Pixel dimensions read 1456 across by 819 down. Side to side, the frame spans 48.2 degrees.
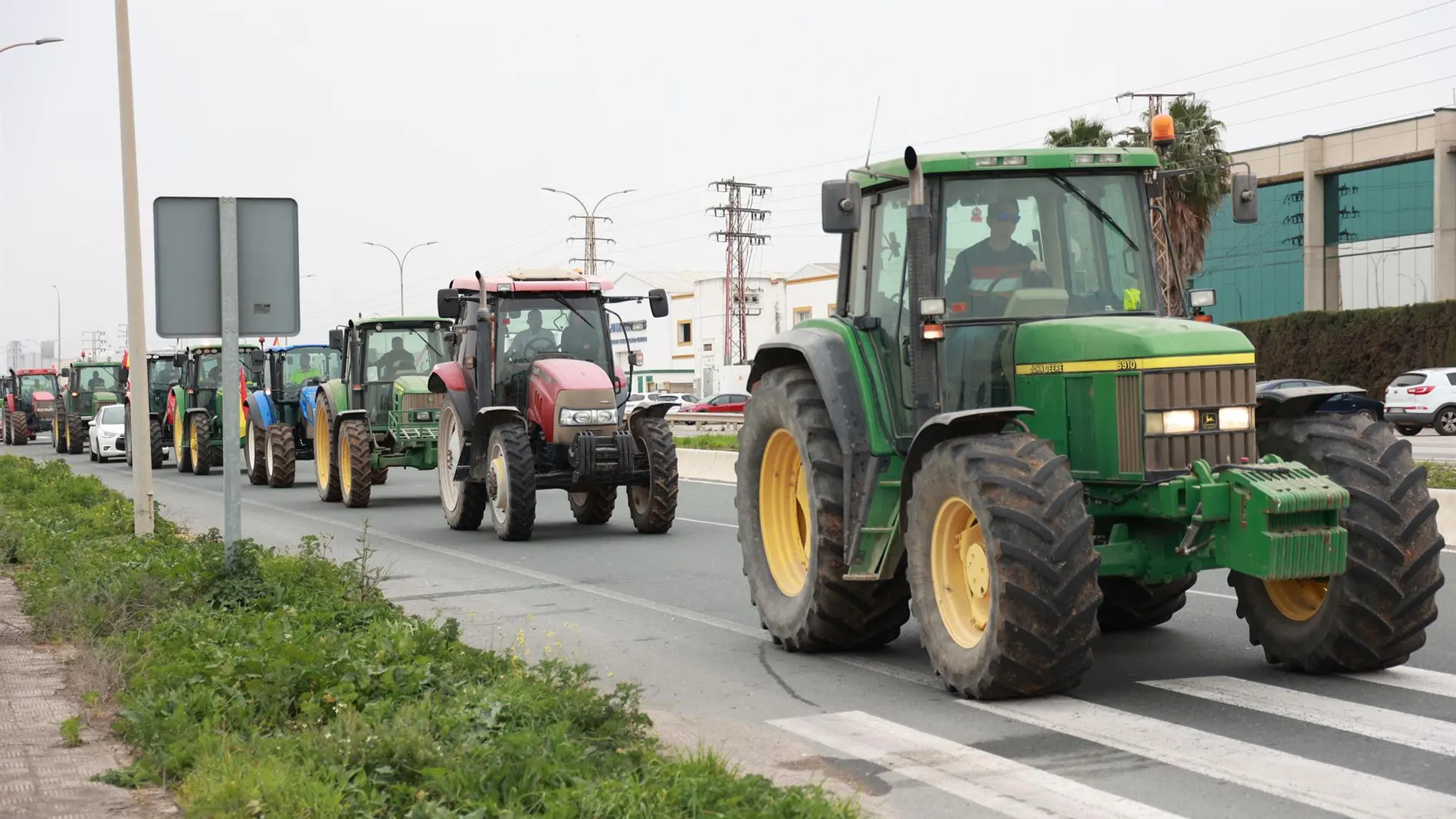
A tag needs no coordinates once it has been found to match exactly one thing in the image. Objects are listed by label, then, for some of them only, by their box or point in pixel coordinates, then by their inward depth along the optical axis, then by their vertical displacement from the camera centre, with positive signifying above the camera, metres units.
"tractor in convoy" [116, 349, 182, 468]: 36.56 -0.11
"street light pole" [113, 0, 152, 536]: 14.56 +0.54
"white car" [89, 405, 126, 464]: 39.44 -1.27
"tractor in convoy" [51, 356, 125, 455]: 46.16 -0.61
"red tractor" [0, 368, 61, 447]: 58.91 -0.79
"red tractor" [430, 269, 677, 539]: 16.97 -0.49
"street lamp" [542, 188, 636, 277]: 71.25 +5.31
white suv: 36.41 -1.00
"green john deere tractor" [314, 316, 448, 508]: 22.00 -0.50
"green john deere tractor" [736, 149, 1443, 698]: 7.42 -0.46
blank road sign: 10.25 +0.68
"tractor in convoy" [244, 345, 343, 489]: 26.88 -0.65
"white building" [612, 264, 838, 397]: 75.75 +2.32
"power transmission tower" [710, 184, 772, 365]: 76.88 +6.10
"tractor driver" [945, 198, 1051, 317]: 8.65 +0.50
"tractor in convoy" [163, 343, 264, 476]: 32.09 -0.64
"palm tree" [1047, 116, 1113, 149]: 39.97 +5.72
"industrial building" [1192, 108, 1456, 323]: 45.72 +3.93
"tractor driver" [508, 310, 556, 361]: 18.14 +0.34
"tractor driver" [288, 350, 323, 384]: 29.19 +0.03
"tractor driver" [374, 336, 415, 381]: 23.20 +0.13
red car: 57.44 -1.30
